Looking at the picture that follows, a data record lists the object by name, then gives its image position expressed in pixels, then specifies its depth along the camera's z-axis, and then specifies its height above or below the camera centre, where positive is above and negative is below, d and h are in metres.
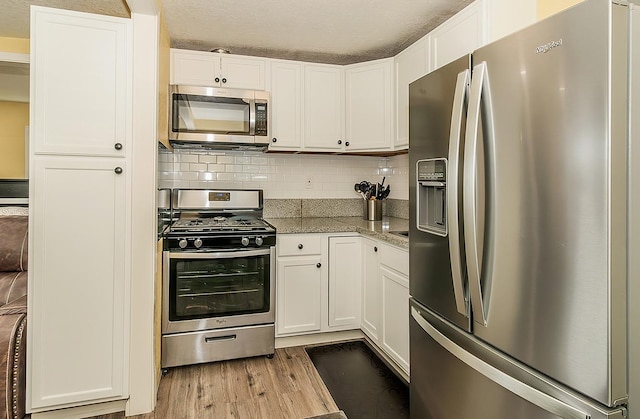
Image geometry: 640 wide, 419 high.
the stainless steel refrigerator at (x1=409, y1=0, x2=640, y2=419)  0.87 -0.02
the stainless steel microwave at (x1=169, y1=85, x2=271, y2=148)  2.52 +0.67
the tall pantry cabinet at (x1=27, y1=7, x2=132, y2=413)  1.76 +0.00
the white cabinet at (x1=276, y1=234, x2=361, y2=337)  2.58 -0.53
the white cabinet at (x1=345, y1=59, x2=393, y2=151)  2.80 +0.82
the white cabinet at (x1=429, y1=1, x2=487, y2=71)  1.82 +0.95
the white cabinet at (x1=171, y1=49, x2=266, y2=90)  2.61 +1.03
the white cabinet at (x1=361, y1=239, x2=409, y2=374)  2.09 -0.56
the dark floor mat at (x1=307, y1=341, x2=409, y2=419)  1.95 -1.03
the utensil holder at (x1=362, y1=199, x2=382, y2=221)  3.15 +0.01
